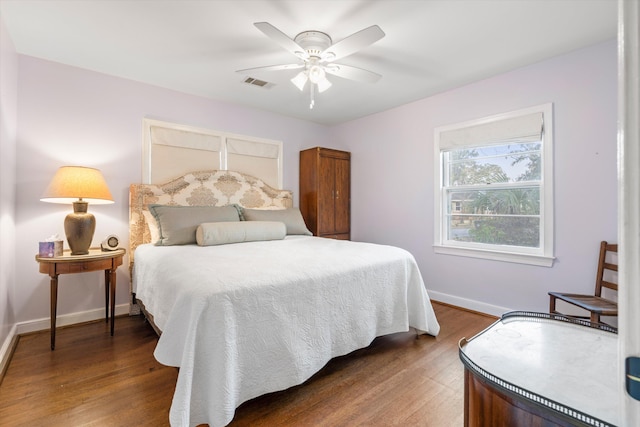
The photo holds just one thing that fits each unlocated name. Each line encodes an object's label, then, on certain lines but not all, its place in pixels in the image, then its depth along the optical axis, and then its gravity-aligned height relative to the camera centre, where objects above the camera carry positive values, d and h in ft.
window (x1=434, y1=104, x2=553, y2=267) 9.18 +0.93
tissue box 7.90 -0.95
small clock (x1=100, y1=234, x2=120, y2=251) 9.21 -0.95
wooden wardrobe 13.99 +1.09
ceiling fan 6.56 +3.87
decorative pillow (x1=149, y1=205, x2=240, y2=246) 9.23 -0.21
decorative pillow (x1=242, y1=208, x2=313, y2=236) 11.41 -0.13
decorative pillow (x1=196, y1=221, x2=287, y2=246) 9.11 -0.59
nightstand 7.72 -1.38
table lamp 8.04 +0.47
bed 4.72 -1.72
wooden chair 7.47 -1.83
